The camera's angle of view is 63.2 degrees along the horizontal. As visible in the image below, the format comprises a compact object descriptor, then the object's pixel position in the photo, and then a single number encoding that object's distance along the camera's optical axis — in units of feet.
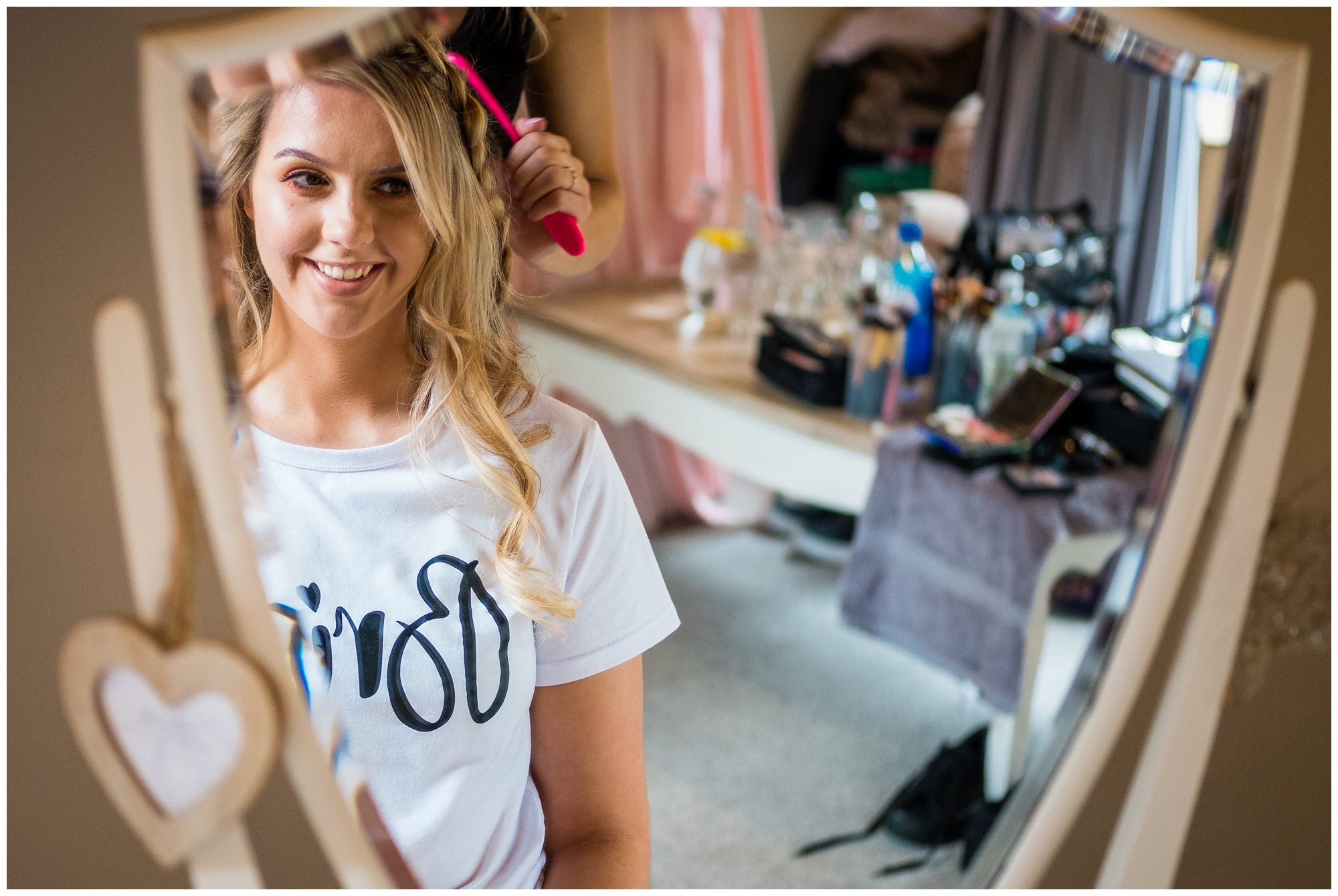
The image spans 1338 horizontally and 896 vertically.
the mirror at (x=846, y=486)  1.34
